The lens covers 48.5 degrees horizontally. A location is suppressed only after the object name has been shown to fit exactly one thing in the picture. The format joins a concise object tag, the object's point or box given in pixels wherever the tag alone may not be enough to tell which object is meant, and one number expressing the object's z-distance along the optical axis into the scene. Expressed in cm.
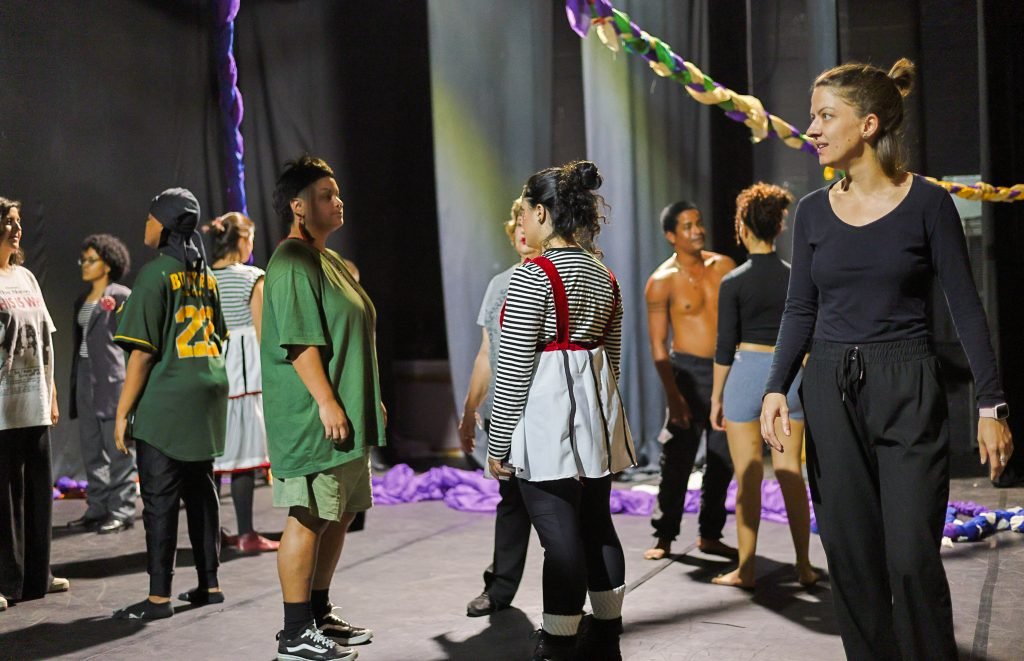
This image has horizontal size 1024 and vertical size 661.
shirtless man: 467
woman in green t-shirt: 307
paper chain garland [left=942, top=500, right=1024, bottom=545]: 478
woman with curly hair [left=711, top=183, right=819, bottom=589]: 404
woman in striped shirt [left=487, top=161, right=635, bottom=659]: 284
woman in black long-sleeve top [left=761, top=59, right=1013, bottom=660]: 223
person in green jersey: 376
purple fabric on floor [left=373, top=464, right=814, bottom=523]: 561
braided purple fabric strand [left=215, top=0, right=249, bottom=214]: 734
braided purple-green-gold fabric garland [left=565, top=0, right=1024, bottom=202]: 478
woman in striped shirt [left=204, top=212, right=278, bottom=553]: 495
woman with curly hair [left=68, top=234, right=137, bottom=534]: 555
